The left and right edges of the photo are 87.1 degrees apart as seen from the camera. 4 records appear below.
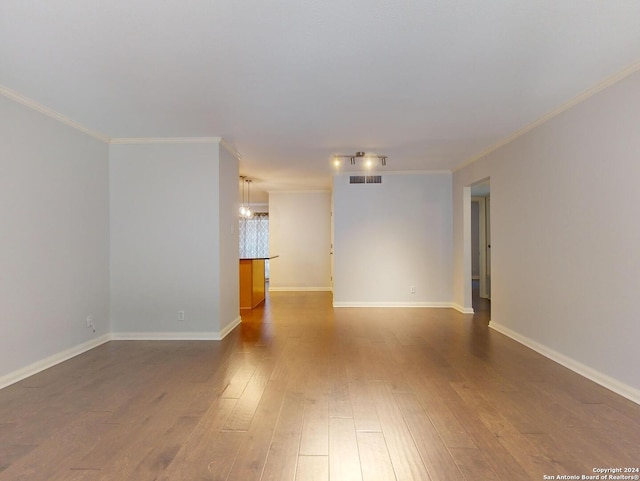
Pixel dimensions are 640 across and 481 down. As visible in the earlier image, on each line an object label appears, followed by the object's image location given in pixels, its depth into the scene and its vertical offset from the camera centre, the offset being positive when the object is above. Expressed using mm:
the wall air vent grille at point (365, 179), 6016 +1097
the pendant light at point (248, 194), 6809 +1182
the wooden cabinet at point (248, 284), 5895 -765
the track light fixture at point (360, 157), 4674 +1182
